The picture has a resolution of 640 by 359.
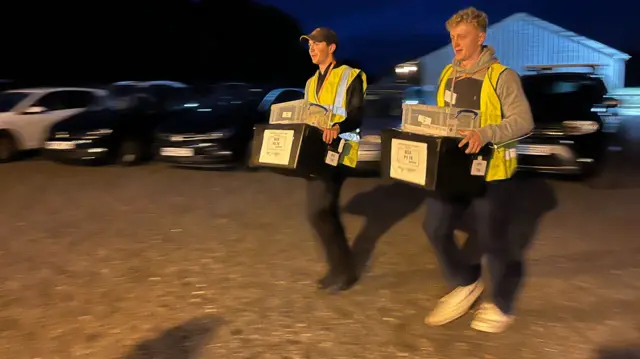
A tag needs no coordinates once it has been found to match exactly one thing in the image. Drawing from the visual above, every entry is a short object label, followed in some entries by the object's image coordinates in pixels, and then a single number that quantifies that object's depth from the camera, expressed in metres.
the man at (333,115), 4.52
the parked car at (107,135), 11.70
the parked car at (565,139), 9.04
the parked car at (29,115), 12.72
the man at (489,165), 3.73
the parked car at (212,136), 10.84
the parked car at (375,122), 9.63
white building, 27.84
